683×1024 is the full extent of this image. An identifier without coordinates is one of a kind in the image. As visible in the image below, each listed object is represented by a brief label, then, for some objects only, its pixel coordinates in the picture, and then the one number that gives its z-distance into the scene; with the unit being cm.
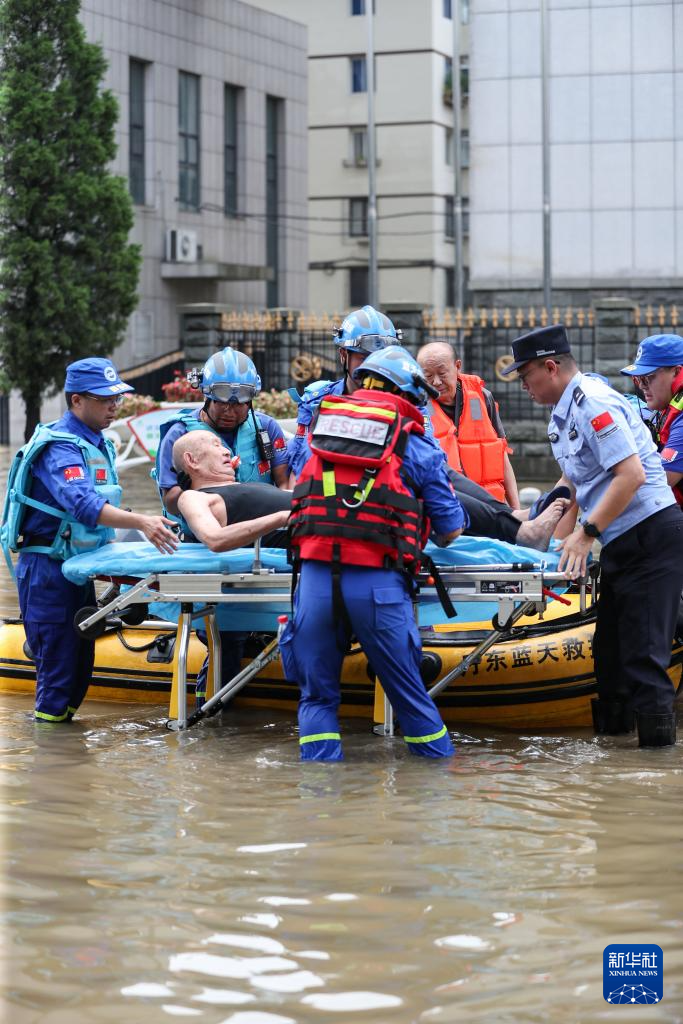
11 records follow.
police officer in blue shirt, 622
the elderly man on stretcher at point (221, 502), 660
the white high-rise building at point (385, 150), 4547
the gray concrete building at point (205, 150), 3425
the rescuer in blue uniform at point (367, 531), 582
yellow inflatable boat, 721
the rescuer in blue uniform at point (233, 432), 722
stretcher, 647
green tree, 2522
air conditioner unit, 3506
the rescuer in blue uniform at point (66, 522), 678
